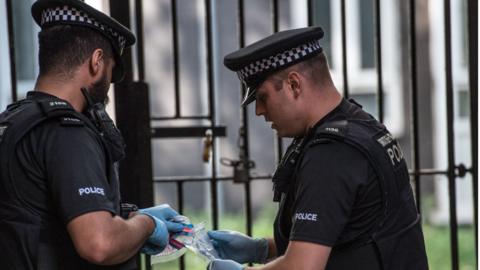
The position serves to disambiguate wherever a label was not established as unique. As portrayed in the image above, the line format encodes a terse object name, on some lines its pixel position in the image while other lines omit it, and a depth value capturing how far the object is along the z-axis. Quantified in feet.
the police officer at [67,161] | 15.31
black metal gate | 22.89
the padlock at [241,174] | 24.44
